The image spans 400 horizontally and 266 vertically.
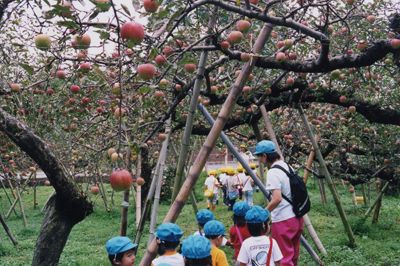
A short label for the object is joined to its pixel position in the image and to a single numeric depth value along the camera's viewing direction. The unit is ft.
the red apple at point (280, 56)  12.99
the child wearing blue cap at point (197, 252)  9.25
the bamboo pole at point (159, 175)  15.08
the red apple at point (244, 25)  10.19
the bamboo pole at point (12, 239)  27.82
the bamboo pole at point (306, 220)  17.23
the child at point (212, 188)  40.10
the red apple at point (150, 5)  6.91
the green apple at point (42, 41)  7.89
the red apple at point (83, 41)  6.38
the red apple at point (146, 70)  7.23
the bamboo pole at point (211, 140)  9.21
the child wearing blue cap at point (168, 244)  9.64
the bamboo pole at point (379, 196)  26.48
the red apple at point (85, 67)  9.45
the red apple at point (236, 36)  10.39
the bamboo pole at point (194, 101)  11.12
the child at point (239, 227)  14.20
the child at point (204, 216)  14.79
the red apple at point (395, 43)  12.04
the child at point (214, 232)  12.16
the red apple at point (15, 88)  12.09
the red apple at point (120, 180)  6.89
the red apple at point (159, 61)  9.06
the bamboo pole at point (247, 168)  14.80
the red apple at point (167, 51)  11.11
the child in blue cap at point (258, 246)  10.71
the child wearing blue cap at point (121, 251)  9.34
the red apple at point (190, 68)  11.65
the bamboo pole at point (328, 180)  18.28
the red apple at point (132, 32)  6.03
